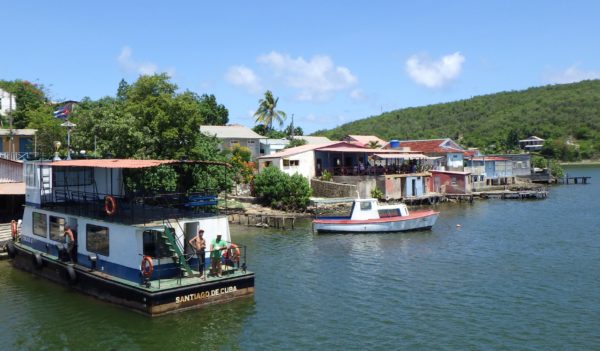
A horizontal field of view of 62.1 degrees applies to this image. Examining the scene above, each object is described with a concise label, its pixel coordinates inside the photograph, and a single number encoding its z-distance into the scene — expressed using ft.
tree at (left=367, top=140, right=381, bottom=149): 249.14
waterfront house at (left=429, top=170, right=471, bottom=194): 213.25
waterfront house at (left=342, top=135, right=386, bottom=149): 282.64
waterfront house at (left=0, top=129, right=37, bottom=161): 159.74
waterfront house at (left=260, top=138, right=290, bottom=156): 252.83
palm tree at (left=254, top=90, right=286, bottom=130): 301.08
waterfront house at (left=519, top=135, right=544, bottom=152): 444.96
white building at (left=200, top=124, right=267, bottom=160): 233.96
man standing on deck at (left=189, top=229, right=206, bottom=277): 66.49
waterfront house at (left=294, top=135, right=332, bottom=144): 295.48
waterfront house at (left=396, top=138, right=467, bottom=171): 236.02
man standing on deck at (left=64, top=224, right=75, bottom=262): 75.46
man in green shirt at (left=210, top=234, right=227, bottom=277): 67.00
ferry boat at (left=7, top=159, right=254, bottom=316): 64.08
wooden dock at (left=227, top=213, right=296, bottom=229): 137.40
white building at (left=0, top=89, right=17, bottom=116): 208.23
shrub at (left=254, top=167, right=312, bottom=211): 157.28
